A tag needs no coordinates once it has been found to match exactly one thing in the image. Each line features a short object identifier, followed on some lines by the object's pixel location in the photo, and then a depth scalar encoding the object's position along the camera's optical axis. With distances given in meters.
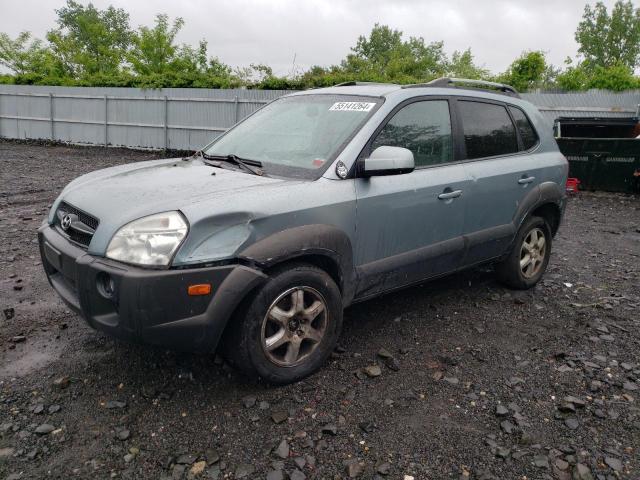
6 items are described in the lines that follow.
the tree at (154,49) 30.17
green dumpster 10.27
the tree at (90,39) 35.75
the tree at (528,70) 16.56
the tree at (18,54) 35.81
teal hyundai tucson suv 2.56
